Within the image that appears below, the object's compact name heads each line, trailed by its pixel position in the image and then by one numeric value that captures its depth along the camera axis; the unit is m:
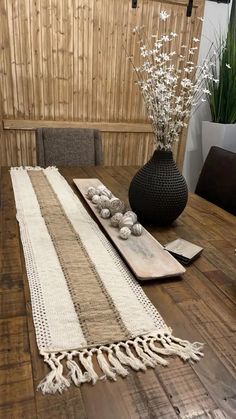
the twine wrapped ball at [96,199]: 1.30
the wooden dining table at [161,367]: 0.50
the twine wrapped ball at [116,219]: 1.10
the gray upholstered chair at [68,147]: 2.02
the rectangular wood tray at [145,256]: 0.84
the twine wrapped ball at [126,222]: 1.06
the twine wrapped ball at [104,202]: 1.21
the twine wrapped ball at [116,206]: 1.17
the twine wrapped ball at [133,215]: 1.10
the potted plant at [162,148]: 1.04
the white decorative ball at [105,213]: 1.17
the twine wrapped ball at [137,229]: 1.05
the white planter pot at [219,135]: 2.69
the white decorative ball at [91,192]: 1.37
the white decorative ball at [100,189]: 1.36
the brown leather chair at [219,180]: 1.54
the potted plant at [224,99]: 2.55
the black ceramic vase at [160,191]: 1.12
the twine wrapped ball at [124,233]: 1.02
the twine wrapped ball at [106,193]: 1.35
